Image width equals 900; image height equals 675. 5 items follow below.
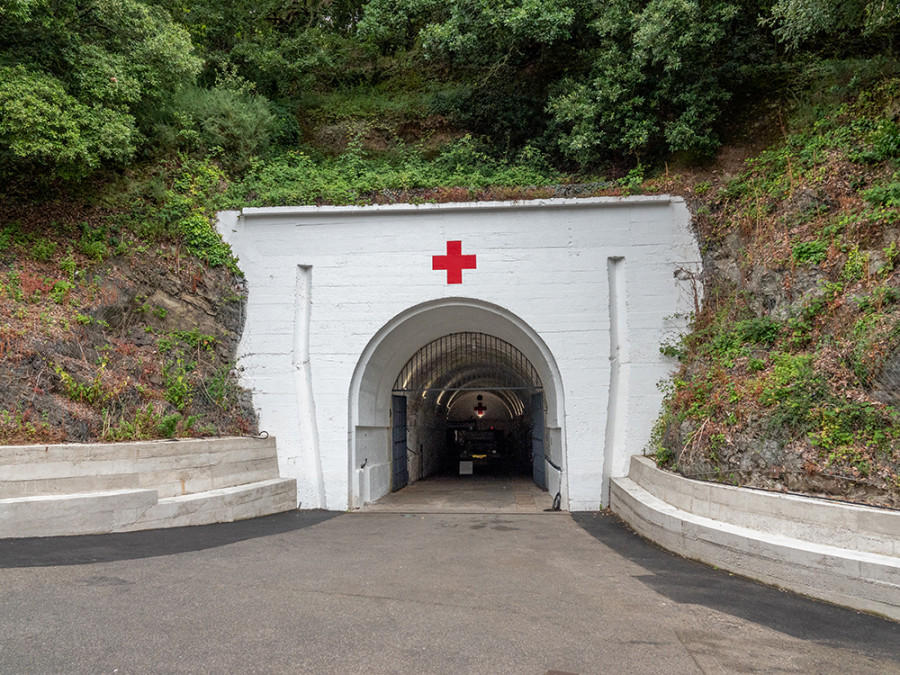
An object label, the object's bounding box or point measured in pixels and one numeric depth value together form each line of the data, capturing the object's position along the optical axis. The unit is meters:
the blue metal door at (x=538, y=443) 13.47
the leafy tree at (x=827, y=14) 7.12
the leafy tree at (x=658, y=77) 9.85
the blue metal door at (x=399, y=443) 13.23
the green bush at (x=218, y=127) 11.21
